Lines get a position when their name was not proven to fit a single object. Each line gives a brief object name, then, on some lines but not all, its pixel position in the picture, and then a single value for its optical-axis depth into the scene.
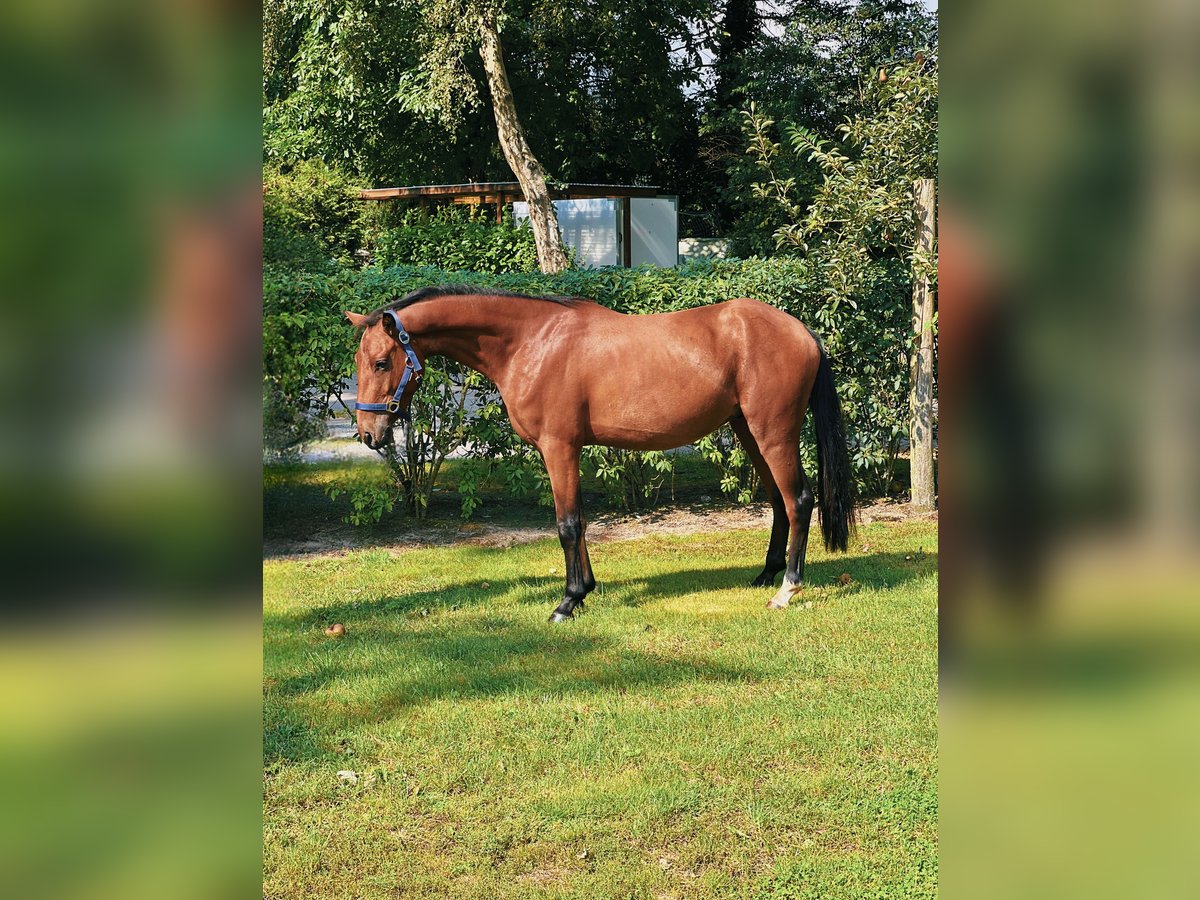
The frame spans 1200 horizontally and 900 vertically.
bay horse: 6.28
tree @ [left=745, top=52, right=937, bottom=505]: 8.62
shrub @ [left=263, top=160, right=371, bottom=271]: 18.09
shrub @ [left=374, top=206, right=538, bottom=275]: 20.09
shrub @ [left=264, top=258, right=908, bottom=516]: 8.82
